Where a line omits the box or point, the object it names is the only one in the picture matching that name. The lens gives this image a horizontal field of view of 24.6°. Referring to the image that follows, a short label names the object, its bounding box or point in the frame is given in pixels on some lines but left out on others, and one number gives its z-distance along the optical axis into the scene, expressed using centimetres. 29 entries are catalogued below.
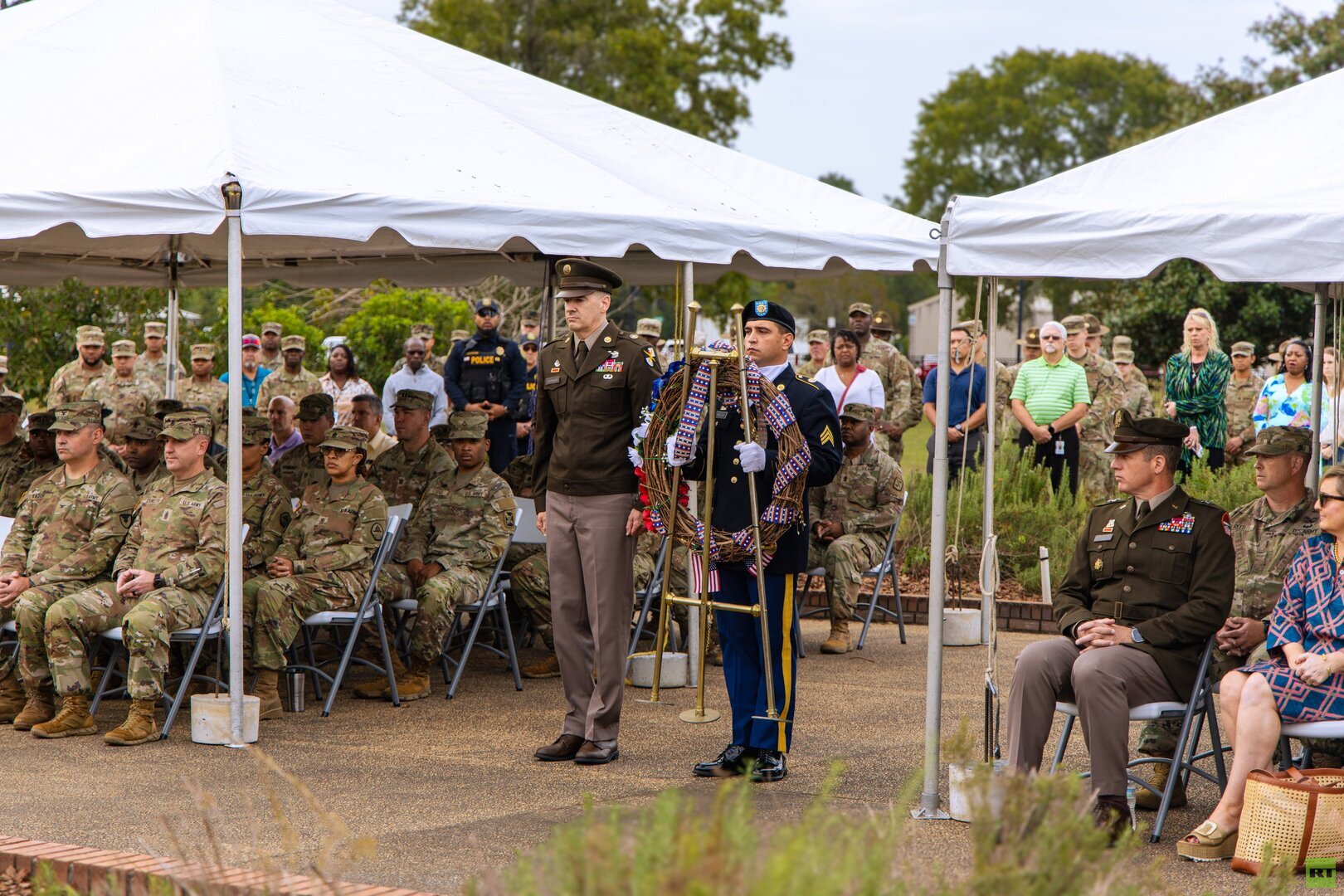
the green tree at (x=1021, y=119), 12240
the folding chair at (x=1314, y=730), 1014
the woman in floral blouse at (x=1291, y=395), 2241
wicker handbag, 975
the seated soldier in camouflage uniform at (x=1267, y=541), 1142
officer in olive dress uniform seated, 1044
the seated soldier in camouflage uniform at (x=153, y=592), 1355
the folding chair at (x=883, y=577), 1874
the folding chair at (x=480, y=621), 1564
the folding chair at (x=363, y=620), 1466
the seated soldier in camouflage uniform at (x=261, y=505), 1569
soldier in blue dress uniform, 1221
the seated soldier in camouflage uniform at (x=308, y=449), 1749
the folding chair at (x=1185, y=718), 1064
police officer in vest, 2488
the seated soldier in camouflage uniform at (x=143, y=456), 1596
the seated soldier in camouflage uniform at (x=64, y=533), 1441
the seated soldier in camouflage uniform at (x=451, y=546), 1558
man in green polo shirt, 2370
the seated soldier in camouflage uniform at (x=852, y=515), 1832
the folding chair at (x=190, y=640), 1375
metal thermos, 1486
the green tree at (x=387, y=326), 4192
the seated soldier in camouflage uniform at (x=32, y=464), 1749
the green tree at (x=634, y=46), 6701
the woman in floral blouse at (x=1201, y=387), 2291
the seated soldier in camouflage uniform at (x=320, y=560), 1446
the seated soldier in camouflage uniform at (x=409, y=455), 1735
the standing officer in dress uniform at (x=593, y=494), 1290
